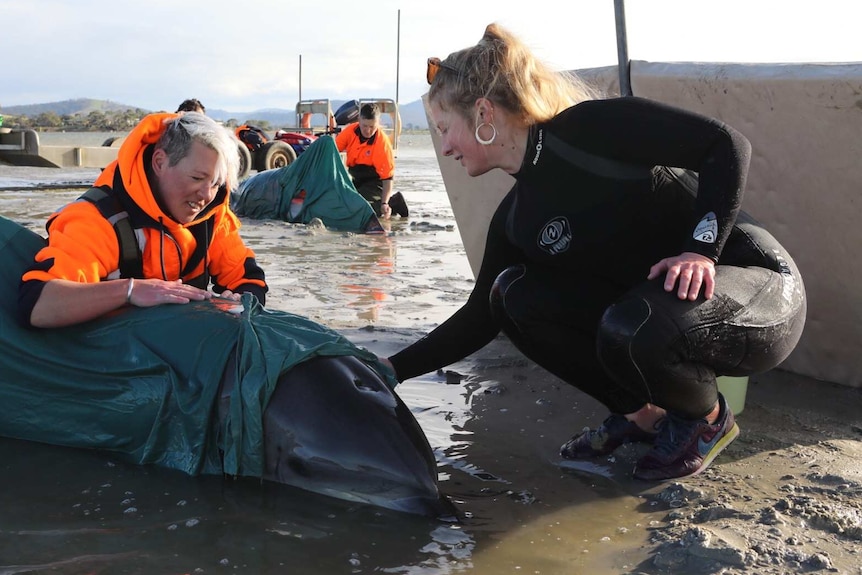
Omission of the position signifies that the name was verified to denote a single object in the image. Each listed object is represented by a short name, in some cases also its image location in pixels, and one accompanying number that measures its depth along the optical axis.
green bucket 3.45
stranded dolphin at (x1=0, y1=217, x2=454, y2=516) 2.82
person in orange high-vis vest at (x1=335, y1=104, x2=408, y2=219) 11.83
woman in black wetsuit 2.79
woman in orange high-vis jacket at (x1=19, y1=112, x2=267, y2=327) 3.10
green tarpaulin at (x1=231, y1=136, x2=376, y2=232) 10.53
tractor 15.37
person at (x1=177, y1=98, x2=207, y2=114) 8.79
